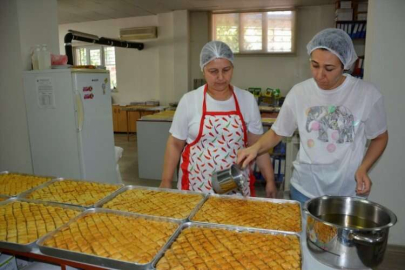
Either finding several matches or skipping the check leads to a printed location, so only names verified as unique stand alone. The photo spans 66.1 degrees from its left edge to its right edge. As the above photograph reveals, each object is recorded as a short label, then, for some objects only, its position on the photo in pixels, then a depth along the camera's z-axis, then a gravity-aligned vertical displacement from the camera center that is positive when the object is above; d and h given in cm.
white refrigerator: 316 -39
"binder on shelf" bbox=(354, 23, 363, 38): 579 +91
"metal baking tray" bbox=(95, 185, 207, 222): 130 -53
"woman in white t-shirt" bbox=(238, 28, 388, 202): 146 -21
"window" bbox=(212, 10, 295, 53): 699 +114
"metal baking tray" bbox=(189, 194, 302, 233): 139 -53
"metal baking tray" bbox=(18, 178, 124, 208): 137 -53
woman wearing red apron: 174 -26
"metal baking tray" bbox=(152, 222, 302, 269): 109 -55
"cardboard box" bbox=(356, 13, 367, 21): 569 +114
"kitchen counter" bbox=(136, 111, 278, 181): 445 -87
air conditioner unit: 773 +122
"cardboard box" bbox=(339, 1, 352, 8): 582 +139
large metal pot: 89 -48
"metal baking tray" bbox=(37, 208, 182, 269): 94 -54
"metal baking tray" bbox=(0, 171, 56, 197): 149 -52
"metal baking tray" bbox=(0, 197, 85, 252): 106 -55
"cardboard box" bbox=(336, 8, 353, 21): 582 +121
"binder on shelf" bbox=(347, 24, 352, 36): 586 +96
